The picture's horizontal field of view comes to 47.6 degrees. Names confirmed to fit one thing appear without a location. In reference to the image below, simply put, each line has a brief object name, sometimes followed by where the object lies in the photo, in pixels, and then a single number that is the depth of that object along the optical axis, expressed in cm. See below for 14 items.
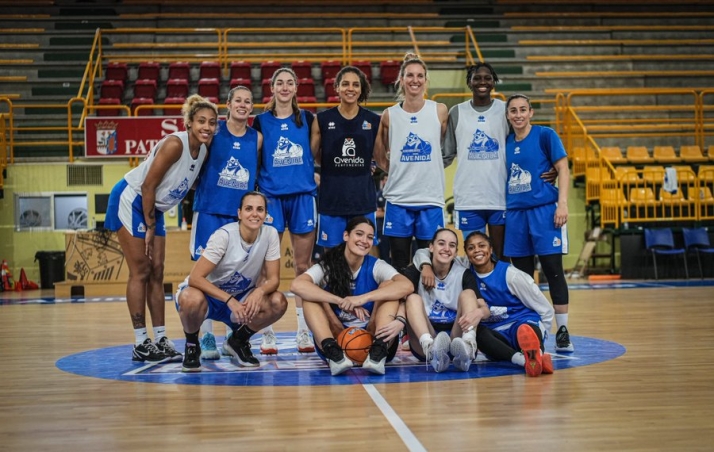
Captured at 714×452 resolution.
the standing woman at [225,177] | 544
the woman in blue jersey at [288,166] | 559
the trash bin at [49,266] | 1340
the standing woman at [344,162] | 556
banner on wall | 1229
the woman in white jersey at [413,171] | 552
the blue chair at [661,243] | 1248
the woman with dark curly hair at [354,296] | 462
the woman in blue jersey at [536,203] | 553
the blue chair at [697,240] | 1254
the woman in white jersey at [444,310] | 458
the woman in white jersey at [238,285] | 485
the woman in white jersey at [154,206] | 520
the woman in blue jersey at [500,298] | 495
